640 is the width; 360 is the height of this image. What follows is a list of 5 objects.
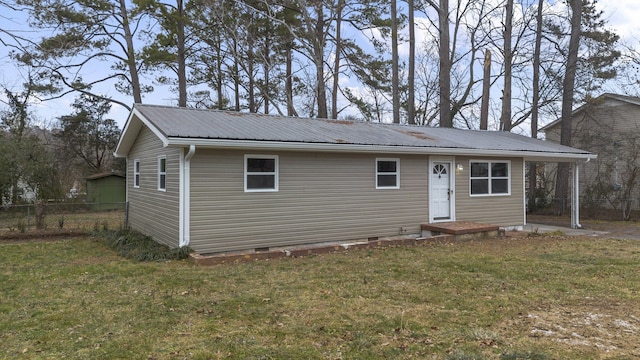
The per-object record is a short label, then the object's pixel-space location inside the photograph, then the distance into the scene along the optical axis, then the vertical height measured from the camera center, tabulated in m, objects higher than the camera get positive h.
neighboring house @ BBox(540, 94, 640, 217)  16.08 +1.61
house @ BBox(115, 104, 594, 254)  8.05 +0.06
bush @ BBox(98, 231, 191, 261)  7.80 -1.41
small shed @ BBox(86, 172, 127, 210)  19.02 -0.36
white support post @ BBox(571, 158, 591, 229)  13.42 -0.77
